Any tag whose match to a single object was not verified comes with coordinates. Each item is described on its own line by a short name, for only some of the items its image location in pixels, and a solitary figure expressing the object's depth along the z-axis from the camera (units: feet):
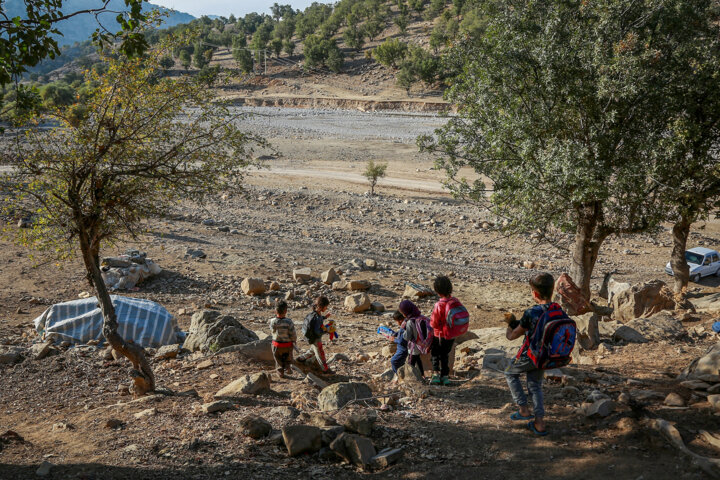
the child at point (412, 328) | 22.90
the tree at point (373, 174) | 99.45
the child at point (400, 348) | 23.66
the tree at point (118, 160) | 24.27
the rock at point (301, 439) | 17.75
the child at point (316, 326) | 25.70
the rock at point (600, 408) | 18.62
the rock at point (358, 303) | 46.32
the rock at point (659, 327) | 29.78
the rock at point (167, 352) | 32.68
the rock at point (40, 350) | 32.24
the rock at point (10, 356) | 31.35
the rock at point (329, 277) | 52.49
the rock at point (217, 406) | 21.42
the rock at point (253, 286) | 49.47
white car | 65.16
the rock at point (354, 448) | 17.01
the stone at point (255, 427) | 18.88
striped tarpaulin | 35.55
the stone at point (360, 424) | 18.65
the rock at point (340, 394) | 21.35
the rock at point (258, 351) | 30.45
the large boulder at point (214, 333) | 32.30
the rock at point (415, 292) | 50.08
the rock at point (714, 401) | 18.36
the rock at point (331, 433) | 18.13
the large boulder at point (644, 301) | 39.96
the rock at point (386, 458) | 16.96
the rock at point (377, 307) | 47.06
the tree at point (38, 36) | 18.69
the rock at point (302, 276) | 53.21
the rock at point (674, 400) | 19.26
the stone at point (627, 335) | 30.22
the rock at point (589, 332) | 30.35
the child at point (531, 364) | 17.88
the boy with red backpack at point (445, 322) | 22.21
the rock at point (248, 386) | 23.63
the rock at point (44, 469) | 17.06
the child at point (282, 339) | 26.16
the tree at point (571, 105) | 34.22
